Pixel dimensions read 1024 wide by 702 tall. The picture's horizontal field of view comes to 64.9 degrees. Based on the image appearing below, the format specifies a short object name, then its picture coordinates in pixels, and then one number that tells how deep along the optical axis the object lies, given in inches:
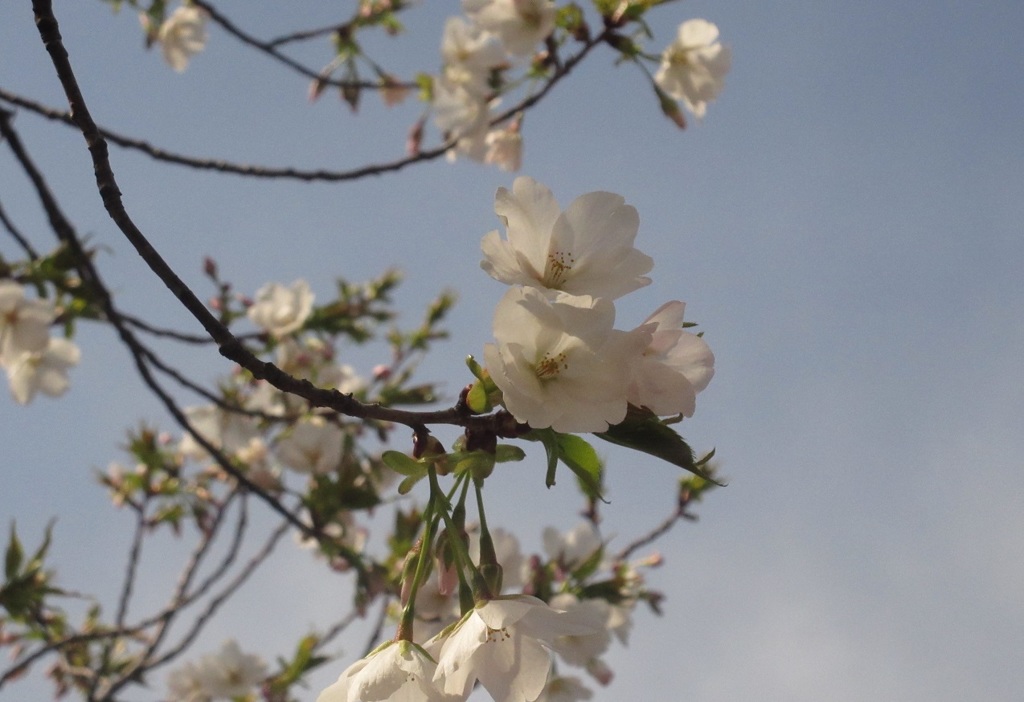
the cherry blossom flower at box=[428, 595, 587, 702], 38.4
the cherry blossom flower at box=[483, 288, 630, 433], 36.6
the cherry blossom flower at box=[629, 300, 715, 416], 38.6
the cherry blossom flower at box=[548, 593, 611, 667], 41.7
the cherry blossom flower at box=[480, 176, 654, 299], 42.1
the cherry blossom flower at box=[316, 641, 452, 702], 38.3
